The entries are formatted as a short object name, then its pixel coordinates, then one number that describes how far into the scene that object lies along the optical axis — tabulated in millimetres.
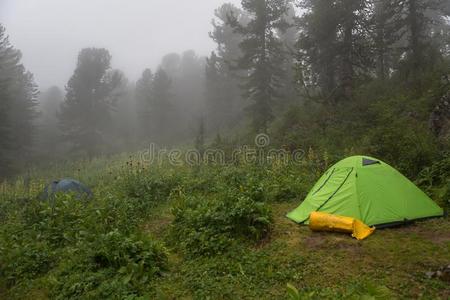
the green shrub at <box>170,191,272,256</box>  6500
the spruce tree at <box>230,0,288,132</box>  18625
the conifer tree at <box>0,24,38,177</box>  22484
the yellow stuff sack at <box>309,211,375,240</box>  6379
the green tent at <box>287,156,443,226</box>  6840
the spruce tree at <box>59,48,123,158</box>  32156
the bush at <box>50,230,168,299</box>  5324
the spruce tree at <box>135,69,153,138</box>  38906
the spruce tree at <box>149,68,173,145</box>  37469
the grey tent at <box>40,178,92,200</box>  10706
